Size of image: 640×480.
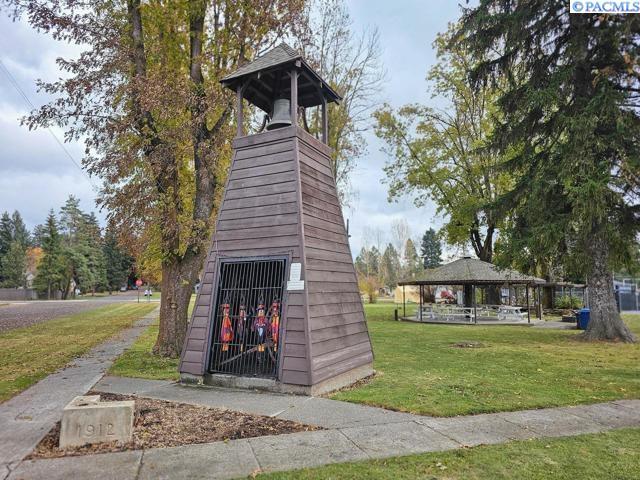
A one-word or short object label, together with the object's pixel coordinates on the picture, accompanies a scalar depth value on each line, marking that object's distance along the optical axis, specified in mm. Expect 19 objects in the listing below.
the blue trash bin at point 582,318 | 18719
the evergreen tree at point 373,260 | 82219
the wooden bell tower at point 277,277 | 6613
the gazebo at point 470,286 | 21719
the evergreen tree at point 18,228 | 91319
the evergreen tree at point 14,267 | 66125
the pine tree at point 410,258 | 63812
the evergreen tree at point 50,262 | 57688
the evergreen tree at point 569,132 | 12734
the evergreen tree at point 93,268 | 67812
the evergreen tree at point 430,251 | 86000
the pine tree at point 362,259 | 72394
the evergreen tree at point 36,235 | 94975
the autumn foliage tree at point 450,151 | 25578
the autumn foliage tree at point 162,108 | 9977
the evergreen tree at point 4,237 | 80438
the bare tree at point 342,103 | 19578
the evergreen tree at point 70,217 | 79812
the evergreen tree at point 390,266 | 69438
